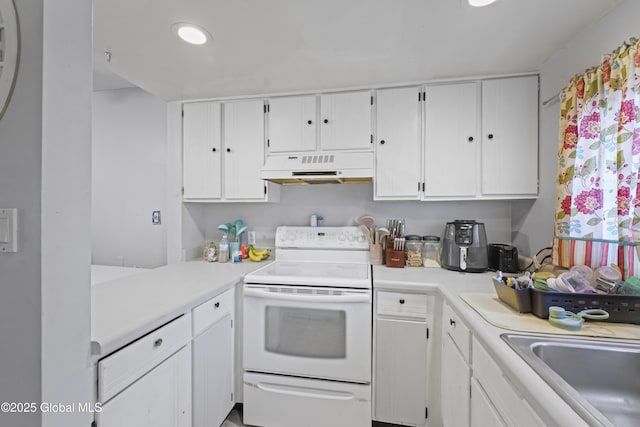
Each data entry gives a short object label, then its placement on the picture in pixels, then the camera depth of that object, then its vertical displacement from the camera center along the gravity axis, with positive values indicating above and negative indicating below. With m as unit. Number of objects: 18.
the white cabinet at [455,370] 1.14 -0.76
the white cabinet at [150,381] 0.90 -0.68
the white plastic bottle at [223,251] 2.14 -0.32
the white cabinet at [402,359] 1.53 -0.86
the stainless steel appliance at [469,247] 1.79 -0.23
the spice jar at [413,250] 1.96 -0.28
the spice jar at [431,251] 1.99 -0.29
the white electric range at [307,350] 1.51 -0.82
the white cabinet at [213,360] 1.36 -0.85
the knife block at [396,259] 1.89 -0.33
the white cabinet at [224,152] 2.10 +0.49
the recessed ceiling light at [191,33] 1.30 +0.93
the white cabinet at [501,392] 0.70 -0.56
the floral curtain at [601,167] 1.04 +0.22
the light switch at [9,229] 0.69 -0.05
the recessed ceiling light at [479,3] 1.12 +0.93
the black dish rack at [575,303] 0.97 -0.35
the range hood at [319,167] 1.82 +0.33
